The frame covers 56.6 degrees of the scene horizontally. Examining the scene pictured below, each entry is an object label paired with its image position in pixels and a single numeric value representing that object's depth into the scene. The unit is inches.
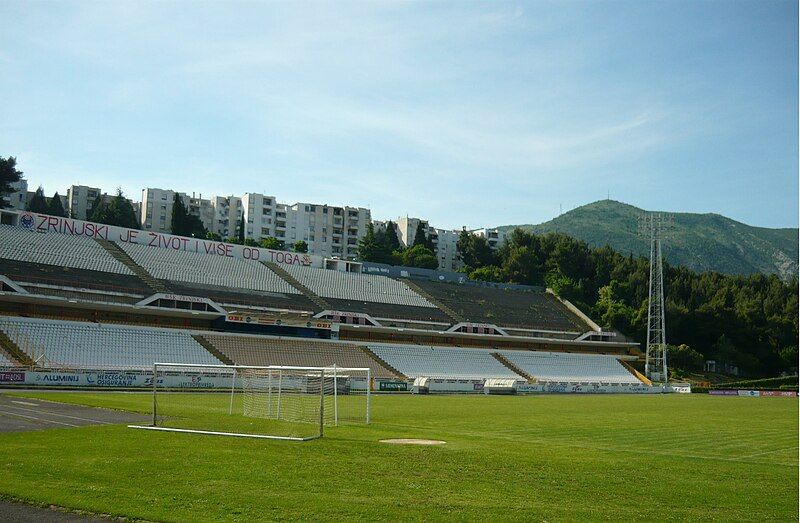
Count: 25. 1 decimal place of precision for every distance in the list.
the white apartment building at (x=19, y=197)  5634.8
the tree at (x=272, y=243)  5243.6
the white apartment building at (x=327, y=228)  6235.2
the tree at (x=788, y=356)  4392.2
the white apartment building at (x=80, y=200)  5787.4
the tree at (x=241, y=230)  5708.7
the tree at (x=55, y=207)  5083.7
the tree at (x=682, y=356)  4082.2
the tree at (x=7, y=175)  4119.1
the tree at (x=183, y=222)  5064.0
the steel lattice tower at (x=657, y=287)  3636.8
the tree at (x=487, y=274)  5344.5
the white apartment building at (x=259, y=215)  6072.8
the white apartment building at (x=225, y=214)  6141.7
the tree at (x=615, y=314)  4431.6
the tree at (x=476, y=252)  5782.5
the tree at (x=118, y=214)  5007.4
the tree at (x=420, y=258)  5546.3
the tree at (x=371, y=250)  5595.5
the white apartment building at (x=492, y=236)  7017.7
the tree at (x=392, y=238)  5880.9
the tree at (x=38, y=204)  5059.1
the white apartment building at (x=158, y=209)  5841.5
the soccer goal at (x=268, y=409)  835.4
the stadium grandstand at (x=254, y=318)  2420.0
